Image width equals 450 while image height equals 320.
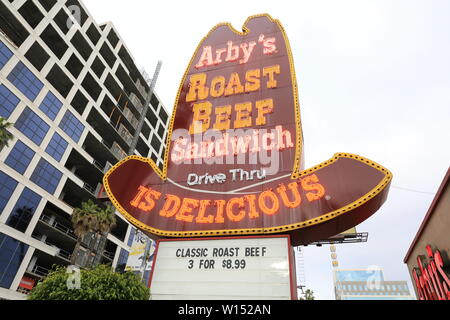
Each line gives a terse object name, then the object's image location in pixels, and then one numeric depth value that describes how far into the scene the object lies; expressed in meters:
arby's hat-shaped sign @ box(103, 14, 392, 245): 10.38
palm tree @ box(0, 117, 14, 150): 29.69
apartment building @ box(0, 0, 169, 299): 35.81
